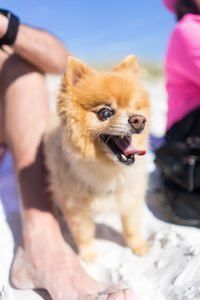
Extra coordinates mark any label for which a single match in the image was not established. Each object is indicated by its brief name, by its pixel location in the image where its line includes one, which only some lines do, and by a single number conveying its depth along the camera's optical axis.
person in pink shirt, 0.88
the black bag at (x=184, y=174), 0.87
